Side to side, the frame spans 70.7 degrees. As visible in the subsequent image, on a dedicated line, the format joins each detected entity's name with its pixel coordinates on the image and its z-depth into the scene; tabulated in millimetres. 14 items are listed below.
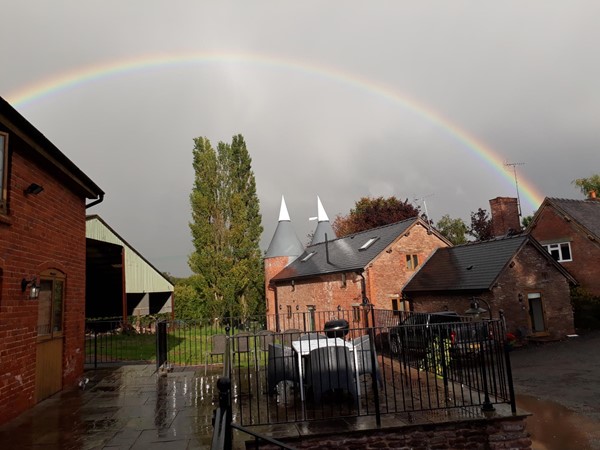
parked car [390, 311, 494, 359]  6402
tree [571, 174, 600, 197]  47634
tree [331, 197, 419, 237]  43969
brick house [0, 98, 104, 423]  6539
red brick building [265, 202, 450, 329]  22031
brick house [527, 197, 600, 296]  23172
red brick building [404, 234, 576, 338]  17797
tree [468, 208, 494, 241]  42594
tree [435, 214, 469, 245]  58966
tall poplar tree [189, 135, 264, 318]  32812
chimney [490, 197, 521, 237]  25438
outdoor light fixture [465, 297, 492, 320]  12808
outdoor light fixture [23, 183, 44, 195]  7213
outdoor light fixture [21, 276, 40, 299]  7024
